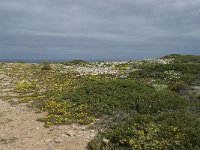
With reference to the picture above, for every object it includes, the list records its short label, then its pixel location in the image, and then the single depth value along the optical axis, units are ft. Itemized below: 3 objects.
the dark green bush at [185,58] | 51.17
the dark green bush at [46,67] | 49.10
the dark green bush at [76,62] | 57.64
